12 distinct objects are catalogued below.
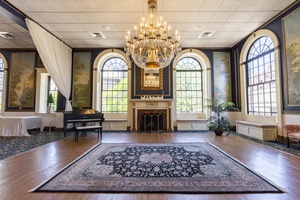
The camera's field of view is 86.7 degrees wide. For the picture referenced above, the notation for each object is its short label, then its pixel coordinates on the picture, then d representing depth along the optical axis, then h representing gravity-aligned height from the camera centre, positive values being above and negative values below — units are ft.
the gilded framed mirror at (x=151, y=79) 24.34 +4.24
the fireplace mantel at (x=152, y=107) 23.70 -0.06
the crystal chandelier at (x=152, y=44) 12.23 +5.16
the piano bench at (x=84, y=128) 16.34 -2.30
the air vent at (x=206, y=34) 19.77 +9.27
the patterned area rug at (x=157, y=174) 7.14 -3.63
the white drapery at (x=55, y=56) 17.32 +6.39
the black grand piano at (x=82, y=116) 18.17 -1.14
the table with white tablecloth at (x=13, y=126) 18.71 -2.31
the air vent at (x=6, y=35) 19.92 +9.17
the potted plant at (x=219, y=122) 19.90 -1.96
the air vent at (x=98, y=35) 20.17 +9.20
